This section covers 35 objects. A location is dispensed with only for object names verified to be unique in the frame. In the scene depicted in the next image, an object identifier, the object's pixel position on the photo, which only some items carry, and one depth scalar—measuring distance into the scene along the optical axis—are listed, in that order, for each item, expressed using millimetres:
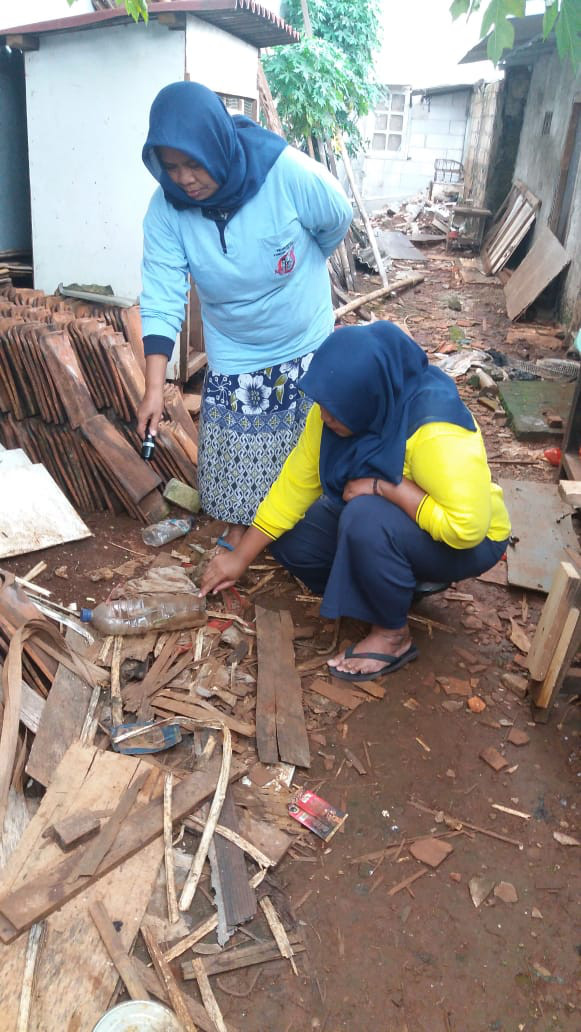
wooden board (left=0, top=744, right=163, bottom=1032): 1887
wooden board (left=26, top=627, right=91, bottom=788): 2477
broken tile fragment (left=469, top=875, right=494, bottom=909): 2262
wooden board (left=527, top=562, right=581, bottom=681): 2660
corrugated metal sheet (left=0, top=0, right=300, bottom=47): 4742
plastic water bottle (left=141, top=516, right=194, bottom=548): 4039
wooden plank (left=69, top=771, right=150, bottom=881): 2166
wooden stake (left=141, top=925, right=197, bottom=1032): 1891
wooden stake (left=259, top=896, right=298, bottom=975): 2084
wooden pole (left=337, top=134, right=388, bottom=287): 11578
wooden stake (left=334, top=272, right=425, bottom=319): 9461
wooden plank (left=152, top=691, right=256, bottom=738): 2809
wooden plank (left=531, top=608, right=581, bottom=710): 2650
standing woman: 2850
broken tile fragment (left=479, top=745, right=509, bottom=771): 2715
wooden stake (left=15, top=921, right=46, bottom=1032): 1829
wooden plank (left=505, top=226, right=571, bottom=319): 9625
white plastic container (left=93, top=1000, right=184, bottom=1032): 1832
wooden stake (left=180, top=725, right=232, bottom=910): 2211
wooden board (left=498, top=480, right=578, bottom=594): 3879
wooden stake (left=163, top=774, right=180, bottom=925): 2168
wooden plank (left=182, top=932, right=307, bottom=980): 2031
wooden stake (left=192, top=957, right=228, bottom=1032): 1911
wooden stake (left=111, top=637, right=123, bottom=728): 2786
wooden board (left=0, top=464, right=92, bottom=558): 3797
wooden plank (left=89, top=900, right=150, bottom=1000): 1944
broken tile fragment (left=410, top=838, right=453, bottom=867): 2369
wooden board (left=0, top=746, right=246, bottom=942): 2010
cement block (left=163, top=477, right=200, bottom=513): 4301
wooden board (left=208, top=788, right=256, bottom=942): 2152
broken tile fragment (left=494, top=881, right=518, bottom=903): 2258
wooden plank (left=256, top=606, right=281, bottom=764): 2723
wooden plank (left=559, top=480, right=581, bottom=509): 2857
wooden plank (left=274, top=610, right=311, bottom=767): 2711
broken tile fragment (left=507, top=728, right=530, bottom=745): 2830
